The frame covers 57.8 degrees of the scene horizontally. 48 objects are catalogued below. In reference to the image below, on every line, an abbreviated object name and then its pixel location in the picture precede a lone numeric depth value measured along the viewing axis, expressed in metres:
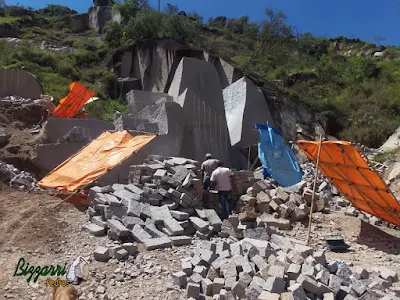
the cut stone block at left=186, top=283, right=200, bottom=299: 3.85
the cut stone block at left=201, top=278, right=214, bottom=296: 3.90
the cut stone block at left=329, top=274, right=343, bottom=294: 3.70
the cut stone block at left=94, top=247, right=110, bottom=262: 4.61
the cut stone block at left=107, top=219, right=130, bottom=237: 5.29
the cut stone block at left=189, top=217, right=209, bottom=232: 5.71
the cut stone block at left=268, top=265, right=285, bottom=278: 3.63
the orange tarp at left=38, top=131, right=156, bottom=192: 7.27
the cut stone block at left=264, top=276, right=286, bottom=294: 3.48
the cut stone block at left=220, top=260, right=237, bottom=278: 3.92
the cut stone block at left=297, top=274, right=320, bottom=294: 3.62
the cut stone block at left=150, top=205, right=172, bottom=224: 5.77
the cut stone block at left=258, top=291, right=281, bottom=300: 3.31
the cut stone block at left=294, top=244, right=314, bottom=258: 4.28
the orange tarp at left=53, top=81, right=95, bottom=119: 13.31
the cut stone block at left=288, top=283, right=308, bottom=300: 3.44
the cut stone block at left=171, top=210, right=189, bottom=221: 5.87
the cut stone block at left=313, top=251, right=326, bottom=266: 4.14
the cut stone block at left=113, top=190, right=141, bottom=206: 6.18
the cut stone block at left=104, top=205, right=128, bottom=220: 5.81
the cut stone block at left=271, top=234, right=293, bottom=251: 4.76
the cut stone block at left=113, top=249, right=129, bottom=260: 4.67
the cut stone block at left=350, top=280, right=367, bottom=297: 3.72
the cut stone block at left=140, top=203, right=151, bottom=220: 5.93
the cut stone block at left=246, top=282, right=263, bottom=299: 3.51
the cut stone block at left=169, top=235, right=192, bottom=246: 5.29
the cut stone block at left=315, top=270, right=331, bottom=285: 3.77
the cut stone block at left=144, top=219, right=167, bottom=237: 5.48
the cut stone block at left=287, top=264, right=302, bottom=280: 3.72
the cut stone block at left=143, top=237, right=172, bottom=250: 5.07
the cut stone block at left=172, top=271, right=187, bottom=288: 4.08
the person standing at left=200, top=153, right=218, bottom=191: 7.38
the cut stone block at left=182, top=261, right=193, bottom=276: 4.23
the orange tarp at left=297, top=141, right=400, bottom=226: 5.84
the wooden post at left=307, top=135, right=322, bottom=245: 5.94
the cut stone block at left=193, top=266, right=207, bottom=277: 4.17
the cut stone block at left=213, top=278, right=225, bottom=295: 3.88
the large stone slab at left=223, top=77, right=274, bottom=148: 12.90
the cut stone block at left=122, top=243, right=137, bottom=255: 4.82
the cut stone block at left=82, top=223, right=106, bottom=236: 5.51
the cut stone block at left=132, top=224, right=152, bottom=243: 5.28
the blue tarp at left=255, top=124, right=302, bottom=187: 9.24
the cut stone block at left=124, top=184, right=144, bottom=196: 6.47
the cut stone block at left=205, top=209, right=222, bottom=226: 5.96
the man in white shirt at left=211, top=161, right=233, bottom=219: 6.83
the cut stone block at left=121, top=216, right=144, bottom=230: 5.60
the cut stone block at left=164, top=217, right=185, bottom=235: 5.54
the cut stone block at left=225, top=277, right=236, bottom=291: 3.81
